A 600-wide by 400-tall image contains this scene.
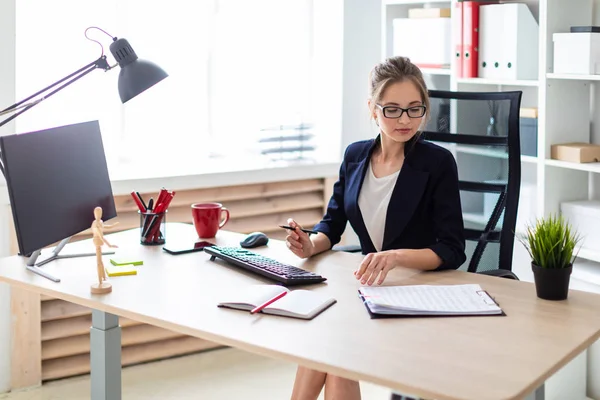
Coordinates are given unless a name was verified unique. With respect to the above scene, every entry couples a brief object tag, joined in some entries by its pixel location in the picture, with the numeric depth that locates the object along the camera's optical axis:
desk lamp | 2.39
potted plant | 1.95
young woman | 2.26
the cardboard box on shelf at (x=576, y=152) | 3.17
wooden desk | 1.53
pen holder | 2.55
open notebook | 1.87
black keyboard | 2.13
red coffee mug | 2.61
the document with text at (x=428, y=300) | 1.86
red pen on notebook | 1.90
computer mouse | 2.51
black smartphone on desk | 2.45
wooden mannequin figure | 2.06
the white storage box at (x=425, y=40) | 3.78
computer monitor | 2.15
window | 3.50
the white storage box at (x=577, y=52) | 3.04
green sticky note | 2.30
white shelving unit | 3.19
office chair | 2.65
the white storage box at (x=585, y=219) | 3.18
